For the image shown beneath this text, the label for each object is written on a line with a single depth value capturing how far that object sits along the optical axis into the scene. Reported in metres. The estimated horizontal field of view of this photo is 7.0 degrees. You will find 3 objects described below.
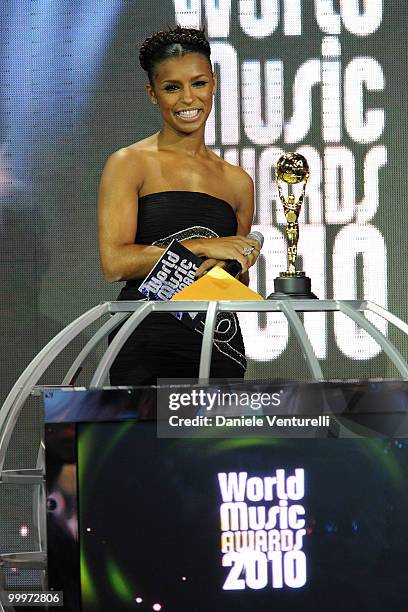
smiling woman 6.86
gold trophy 6.23
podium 5.85
